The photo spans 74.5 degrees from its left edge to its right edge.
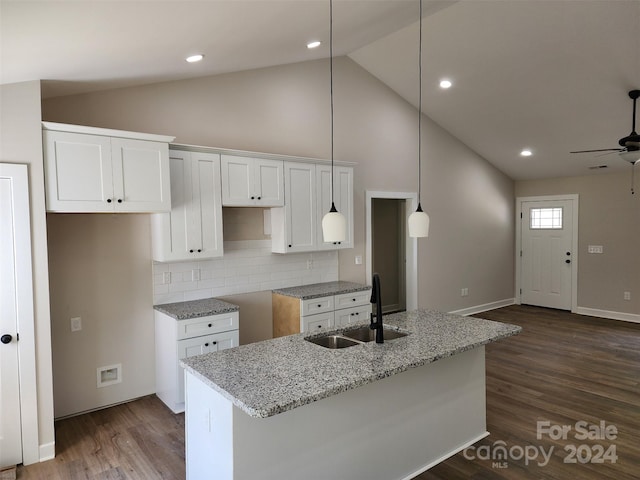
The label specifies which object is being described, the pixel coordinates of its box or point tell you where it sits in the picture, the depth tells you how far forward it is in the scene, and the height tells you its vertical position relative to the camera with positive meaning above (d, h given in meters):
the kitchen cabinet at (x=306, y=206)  4.46 +0.20
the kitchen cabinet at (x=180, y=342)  3.56 -1.01
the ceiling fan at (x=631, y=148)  4.21 +0.72
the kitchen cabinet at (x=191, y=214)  3.66 +0.11
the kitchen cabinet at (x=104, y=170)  2.95 +0.43
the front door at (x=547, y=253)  7.30 -0.59
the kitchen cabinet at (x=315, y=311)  4.37 -0.94
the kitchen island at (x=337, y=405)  1.94 -1.00
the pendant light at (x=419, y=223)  2.91 +0.00
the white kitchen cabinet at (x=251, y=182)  3.98 +0.43
